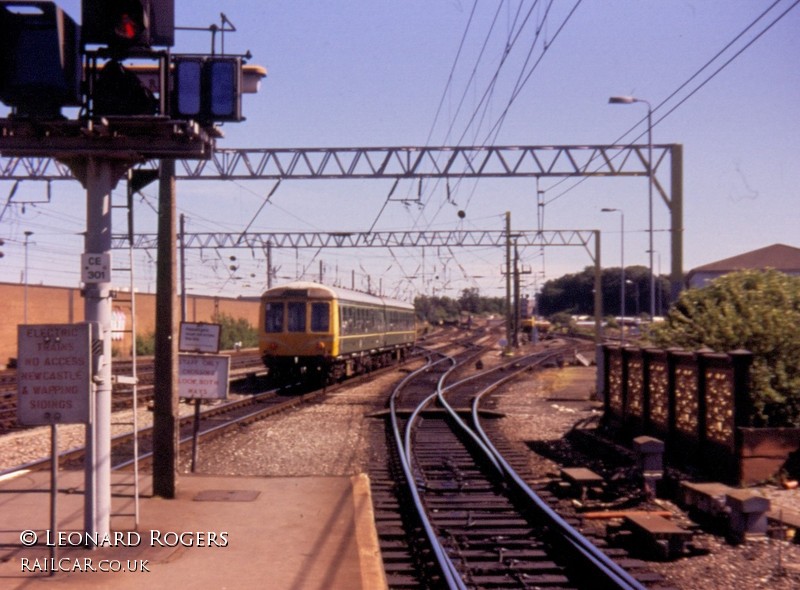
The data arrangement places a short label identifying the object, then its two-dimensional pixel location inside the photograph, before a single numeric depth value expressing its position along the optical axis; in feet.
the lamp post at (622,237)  114.62
